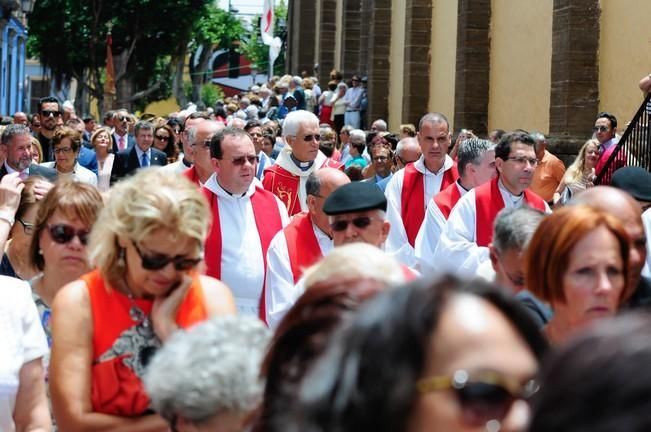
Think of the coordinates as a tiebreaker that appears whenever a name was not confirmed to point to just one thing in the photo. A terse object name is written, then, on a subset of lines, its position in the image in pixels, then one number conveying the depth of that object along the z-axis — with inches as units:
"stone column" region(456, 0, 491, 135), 903.1
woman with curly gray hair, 124.4
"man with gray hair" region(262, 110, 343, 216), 426.3
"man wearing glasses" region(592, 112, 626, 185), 552.1
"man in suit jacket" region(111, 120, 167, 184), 598.5
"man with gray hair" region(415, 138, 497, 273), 354.3
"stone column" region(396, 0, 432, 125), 1079.0
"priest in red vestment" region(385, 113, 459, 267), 411.8
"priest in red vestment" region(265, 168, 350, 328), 282.7
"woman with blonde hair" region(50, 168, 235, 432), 156.2
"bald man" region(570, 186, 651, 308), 182.9
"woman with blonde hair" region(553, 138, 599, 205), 526.0
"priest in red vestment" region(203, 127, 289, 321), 299.3
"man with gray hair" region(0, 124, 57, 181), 460.4
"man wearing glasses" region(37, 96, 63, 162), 637.3
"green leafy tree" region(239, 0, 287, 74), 3673.7
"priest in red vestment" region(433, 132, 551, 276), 319.9
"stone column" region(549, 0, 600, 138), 700.7
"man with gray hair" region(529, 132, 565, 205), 575.2
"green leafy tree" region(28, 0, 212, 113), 2086.6
